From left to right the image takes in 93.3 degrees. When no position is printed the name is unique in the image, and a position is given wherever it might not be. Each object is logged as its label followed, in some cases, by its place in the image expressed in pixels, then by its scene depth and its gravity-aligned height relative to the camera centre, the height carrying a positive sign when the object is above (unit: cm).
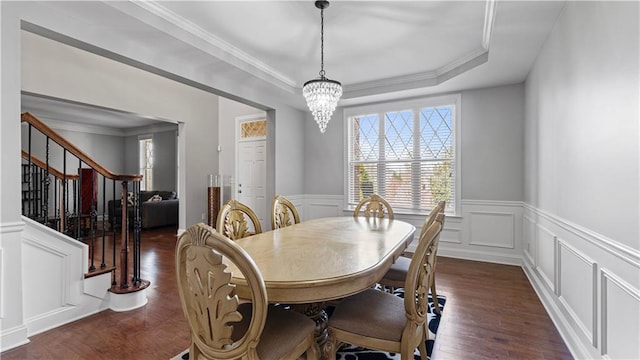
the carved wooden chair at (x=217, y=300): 111 -48
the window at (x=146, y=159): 874 +56
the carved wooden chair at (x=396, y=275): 227 -74
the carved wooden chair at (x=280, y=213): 294 -35
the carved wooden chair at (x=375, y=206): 339 -31
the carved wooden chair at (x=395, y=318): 144 -71
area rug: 196 -116
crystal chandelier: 283 +81
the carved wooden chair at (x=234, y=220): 224 -33
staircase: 233 -71
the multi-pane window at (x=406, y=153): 458 +41
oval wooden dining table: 133 -45
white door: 588 +7
